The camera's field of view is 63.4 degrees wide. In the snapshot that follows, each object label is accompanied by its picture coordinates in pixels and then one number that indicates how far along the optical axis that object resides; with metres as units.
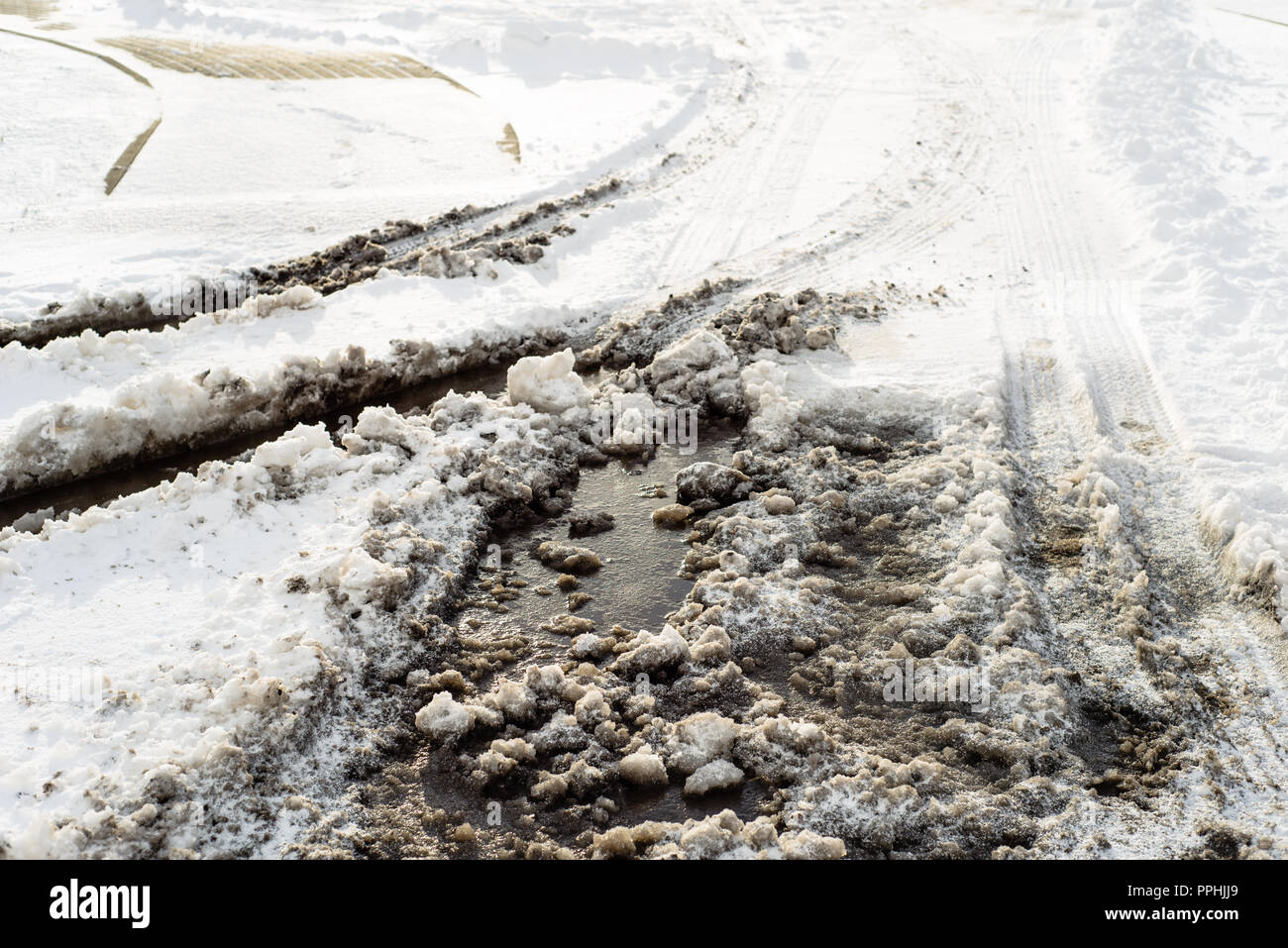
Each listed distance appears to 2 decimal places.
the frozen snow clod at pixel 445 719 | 5.87
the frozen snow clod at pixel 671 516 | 7.69
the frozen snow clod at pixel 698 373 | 8.86
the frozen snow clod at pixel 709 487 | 7.83
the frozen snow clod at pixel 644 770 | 5.65
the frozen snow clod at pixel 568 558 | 7.21
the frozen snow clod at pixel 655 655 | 6.30
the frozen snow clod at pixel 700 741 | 5.73
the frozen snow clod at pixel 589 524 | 7.56
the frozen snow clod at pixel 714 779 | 5.60
